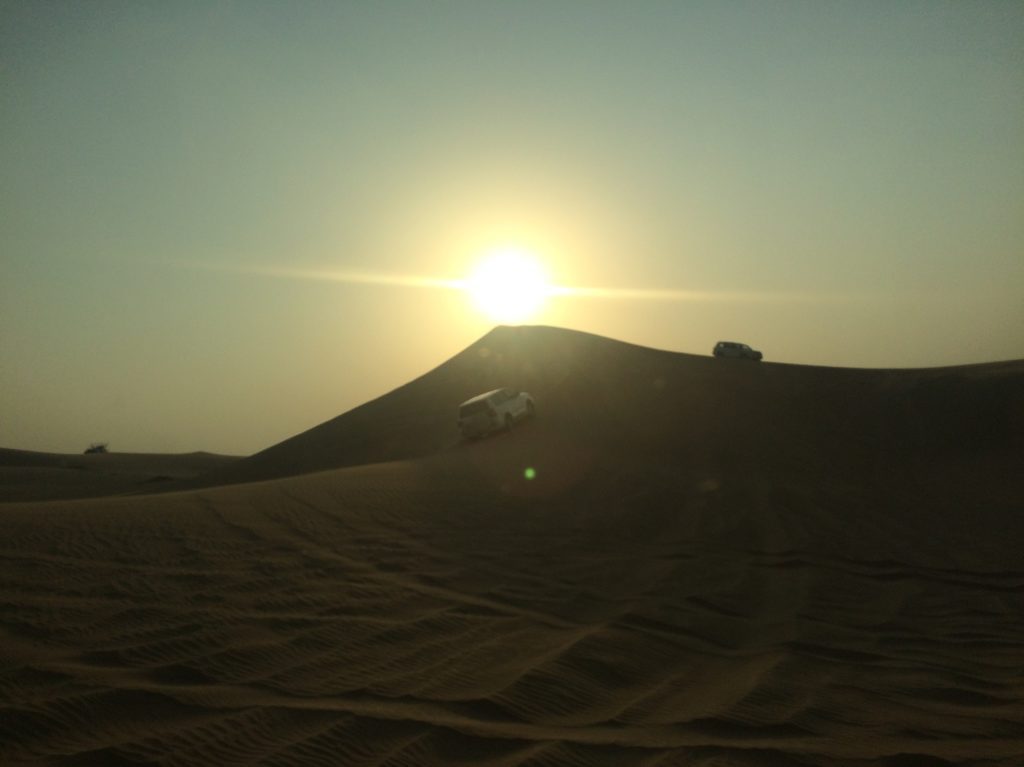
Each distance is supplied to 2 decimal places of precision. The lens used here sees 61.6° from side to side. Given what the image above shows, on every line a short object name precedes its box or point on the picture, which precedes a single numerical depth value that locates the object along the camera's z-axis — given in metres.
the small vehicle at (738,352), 46.19
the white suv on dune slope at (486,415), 27.73
